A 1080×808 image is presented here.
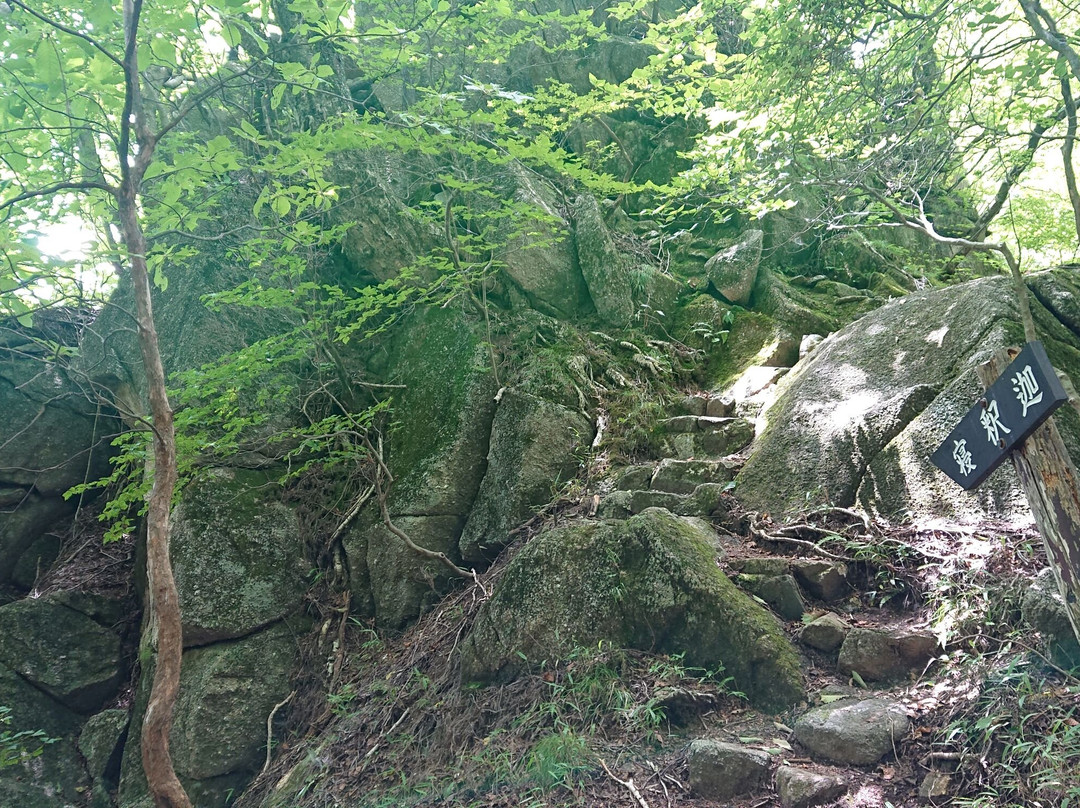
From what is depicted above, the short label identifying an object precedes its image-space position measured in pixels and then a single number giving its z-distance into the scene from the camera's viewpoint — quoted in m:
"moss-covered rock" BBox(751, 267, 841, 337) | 7.96
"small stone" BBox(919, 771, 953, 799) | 3.01
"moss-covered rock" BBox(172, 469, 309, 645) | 6.21
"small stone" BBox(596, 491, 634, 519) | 5.59
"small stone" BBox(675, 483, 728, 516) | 5.50
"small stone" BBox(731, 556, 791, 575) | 4.54
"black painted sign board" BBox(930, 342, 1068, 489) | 2.59
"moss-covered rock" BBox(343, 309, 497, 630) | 6.37
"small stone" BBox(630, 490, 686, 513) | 5.57
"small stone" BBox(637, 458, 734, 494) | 5.80
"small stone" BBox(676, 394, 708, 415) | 7.20
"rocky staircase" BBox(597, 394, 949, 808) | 3.26
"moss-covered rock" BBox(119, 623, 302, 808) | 5.55
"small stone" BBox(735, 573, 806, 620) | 4.36
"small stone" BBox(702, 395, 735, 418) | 6.84
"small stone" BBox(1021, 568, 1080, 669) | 3.22
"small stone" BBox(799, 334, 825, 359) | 7.18
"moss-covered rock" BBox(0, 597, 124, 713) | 6.43
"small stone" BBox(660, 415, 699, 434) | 6.70
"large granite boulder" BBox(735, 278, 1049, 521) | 4.59
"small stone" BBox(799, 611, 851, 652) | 4.05
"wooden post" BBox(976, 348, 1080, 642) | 2.82
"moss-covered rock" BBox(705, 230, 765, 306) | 8.67
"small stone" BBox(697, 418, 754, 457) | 6.21
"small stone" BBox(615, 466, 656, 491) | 6.01
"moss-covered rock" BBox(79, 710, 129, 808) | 6.01
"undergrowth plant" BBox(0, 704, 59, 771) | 5.55
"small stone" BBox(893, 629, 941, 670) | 3.75
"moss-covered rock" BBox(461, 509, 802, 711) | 4.10
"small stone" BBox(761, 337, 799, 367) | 7.54
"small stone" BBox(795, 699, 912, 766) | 3.29
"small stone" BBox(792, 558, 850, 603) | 4.40
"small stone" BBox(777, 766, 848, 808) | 3.11
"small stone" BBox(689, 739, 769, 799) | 3.38
